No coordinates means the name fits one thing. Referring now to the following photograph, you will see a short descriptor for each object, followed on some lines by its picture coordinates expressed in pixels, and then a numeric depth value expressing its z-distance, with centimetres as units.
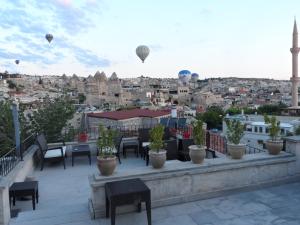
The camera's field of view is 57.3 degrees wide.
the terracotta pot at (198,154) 460
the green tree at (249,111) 6434
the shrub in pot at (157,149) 432
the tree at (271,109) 6355
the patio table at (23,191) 460
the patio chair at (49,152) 678
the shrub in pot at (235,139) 485
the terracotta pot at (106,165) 404
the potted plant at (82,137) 820
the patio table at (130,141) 812
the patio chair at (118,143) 724
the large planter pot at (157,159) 431
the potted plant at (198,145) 461
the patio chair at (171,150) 630
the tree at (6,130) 998
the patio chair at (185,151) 645
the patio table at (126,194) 337
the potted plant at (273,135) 507
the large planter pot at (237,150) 484
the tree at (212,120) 5640
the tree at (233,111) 6234
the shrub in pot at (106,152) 405
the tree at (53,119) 1068
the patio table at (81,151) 708
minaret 4912
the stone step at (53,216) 386
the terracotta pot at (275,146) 508
